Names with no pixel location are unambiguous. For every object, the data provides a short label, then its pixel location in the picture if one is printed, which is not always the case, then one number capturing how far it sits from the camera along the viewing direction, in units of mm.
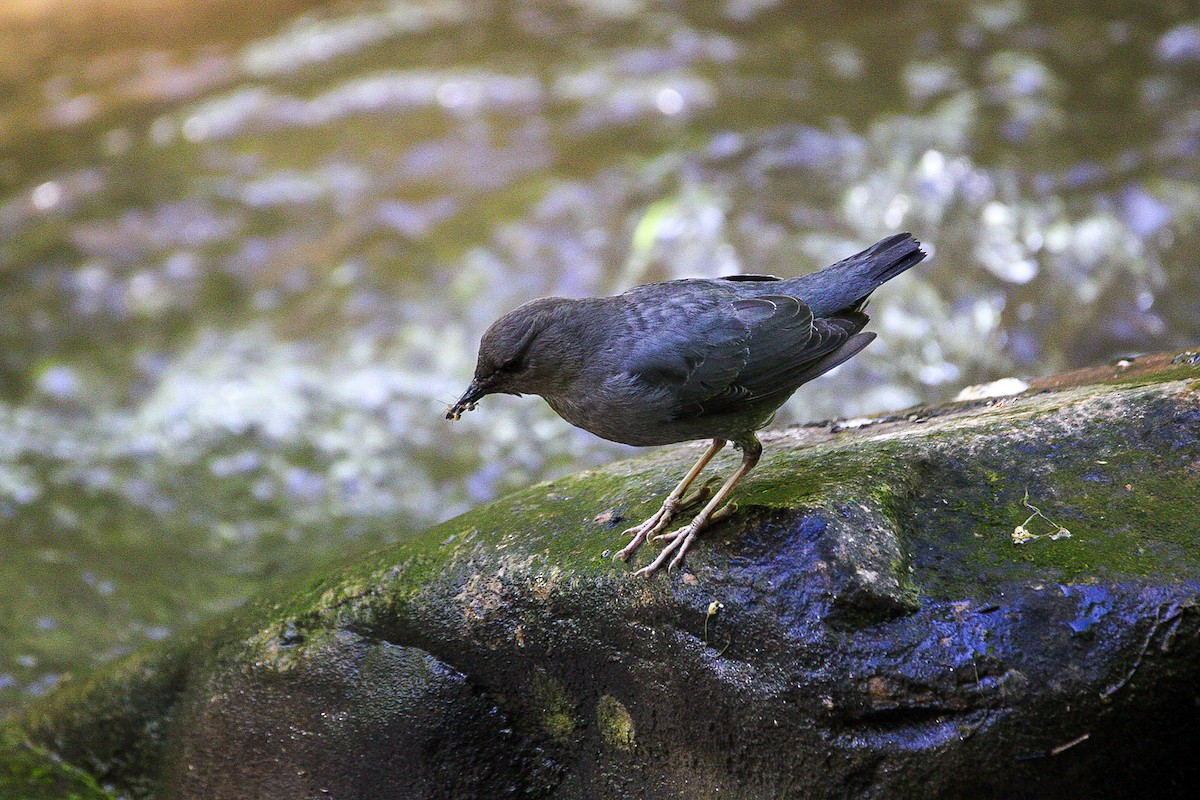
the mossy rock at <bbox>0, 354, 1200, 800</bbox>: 5242
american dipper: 6789
